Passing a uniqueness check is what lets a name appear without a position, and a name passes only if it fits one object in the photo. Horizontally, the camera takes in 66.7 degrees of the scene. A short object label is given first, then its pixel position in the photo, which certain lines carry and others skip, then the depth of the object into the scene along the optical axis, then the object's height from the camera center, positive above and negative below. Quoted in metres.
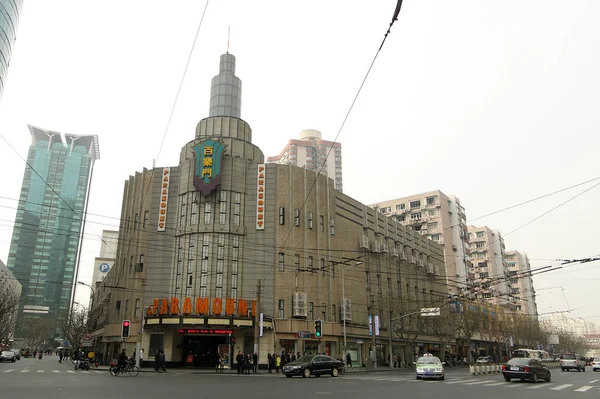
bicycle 27.84 -1.56
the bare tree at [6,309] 54.56 +4.28
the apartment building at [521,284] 129.75 +16.60
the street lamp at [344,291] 45.91 +5.23
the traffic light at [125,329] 31.77 +0.95
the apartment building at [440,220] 97.88 +26.15
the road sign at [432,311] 41.14 +2.73
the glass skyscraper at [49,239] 157.88 +35.90
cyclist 28.04 -1.11
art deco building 42.56 +8.14
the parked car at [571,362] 44.72 -1.95
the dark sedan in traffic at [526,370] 24.39 -1.44
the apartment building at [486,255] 119.12 +22.54
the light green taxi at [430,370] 26.67 -1.54
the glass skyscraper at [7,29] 65.38 +44.58
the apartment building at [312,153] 147.25 +59.65
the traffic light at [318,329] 34.19 +0.99
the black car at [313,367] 29.11 -1.49
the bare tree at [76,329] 64.00 +2.07
